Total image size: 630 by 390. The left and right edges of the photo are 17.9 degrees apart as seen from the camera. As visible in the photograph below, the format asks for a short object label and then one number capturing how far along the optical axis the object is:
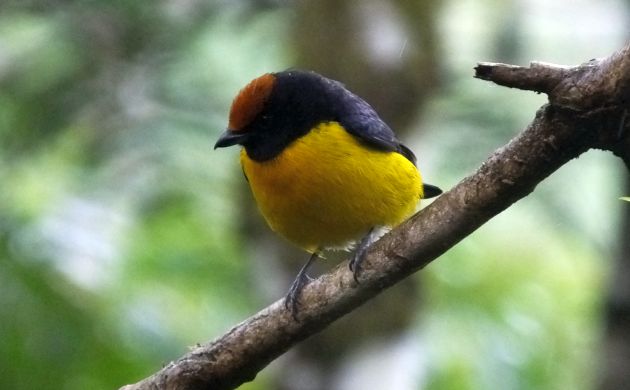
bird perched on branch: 7.22
